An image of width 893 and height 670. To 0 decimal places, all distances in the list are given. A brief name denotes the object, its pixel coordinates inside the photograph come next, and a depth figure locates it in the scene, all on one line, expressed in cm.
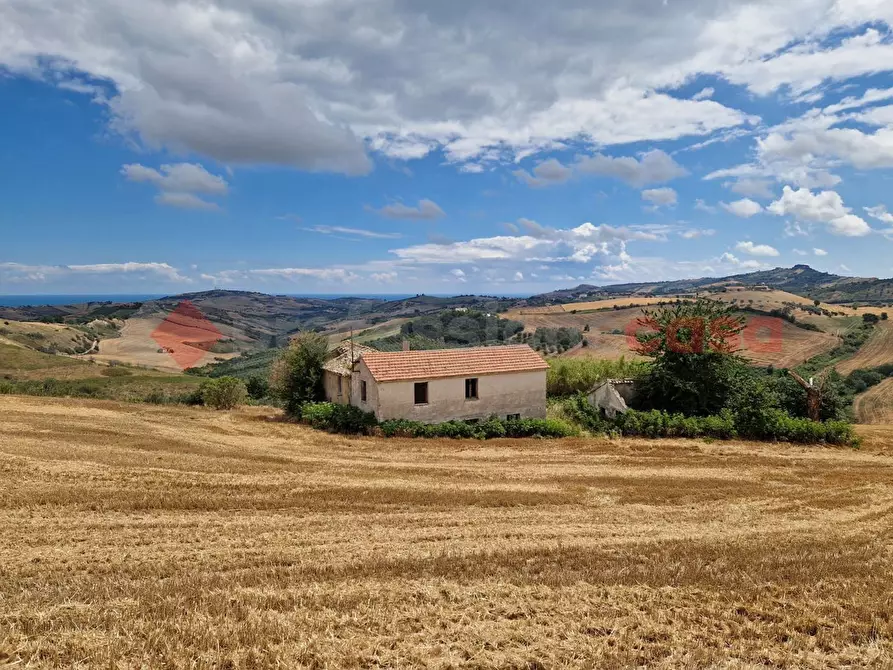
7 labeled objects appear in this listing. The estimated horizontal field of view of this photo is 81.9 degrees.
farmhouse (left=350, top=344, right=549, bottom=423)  2562
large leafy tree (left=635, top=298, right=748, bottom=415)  2917
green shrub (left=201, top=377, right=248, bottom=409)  3272
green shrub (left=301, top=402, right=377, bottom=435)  2530
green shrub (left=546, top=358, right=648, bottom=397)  3556
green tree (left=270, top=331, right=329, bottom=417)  3104
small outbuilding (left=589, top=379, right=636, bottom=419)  2827
